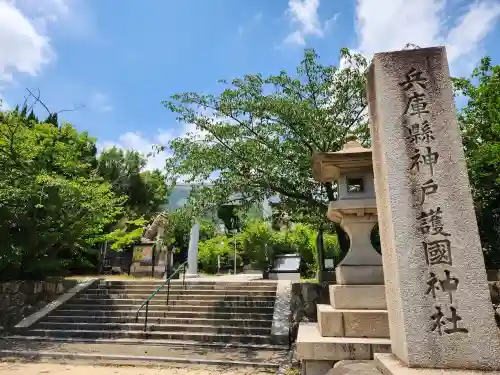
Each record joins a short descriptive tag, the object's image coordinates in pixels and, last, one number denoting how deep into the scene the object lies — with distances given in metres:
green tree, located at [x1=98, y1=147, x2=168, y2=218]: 24.00
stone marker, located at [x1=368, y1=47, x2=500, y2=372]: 3.12
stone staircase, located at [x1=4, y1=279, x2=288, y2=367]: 7.59
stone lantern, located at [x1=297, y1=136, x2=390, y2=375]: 4.34
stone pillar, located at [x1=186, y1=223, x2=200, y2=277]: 17.11
